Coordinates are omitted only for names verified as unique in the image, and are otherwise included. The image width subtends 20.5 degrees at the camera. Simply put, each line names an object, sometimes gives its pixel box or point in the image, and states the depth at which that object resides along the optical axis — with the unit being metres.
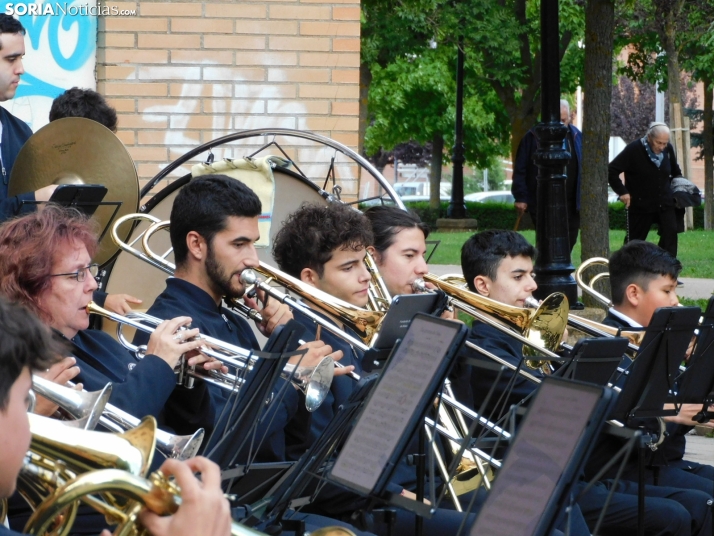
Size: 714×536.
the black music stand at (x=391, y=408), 4.41
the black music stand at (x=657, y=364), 6.19
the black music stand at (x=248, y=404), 4.64
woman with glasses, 5.35
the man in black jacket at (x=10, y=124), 7.30
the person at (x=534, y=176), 17.66
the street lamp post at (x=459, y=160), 32.81
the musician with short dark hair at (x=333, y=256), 6.69
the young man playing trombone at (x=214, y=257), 6.52
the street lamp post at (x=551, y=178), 12.59
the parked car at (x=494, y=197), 63.55
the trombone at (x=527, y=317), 7.22
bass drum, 9.71
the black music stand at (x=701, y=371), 6.62
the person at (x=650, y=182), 18.85
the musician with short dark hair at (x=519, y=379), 6.75
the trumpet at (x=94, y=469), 3.24
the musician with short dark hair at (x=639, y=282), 8.41
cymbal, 7.96
